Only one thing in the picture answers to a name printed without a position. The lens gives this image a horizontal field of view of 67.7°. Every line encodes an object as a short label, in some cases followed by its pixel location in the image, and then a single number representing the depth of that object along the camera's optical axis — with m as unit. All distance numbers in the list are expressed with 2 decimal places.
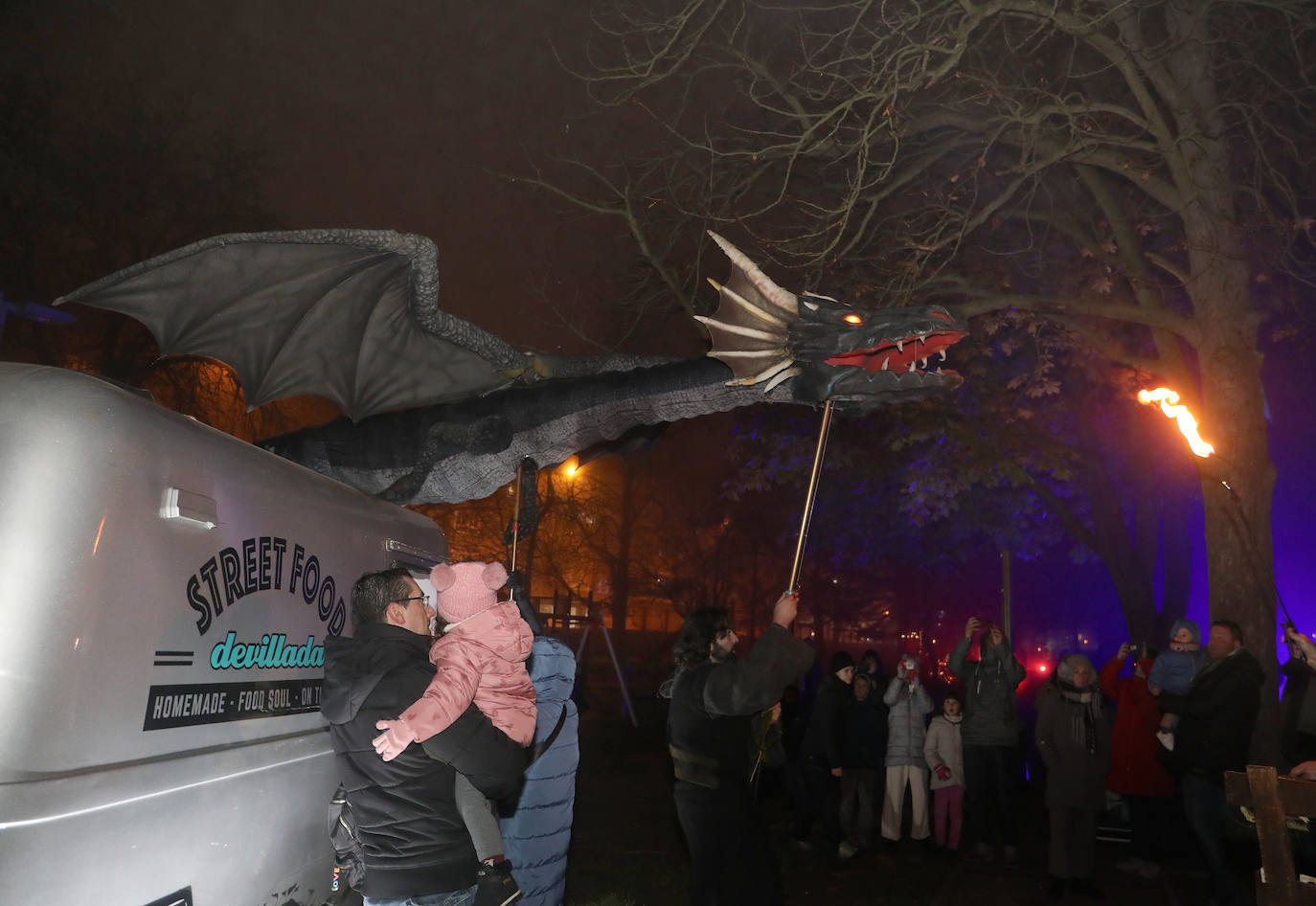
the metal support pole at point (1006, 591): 12.09
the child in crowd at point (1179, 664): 7.61
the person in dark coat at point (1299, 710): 5.57
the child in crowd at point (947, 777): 9.14
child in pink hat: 3.20
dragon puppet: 4.63
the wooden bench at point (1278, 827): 3.65
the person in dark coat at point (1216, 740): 6.31
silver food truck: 2.40
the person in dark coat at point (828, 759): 9.12
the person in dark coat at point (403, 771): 2.99
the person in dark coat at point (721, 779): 4.11
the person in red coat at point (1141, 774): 8.32
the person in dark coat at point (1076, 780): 7.45
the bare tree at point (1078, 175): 9.22
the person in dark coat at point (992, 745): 8.85
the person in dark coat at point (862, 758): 9.38
